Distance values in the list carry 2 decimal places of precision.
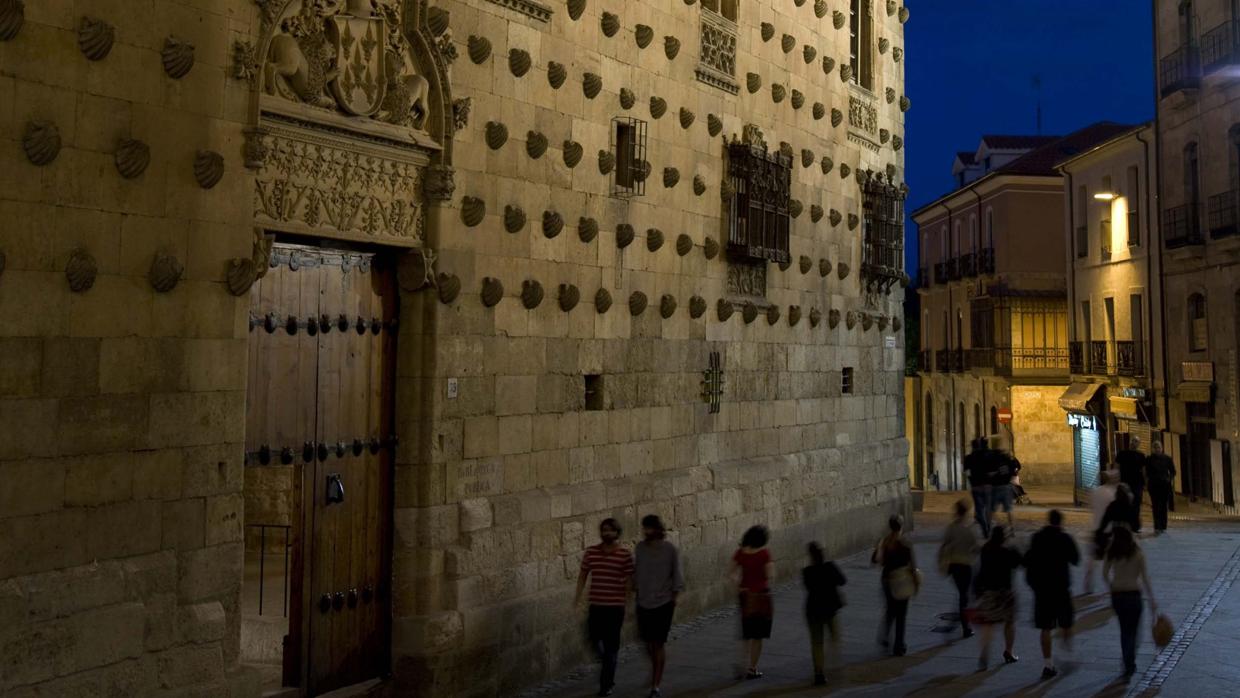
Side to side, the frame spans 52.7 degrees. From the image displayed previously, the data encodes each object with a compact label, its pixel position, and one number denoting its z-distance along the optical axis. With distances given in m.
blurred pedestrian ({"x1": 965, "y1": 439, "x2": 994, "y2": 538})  17.64
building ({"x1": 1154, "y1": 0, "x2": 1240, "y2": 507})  26.03
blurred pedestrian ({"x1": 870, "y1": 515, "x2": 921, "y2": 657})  11.74
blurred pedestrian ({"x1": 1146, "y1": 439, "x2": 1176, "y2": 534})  19.66
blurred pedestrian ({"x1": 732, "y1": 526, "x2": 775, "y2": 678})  10.79
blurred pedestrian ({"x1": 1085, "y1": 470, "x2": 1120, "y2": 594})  13.98
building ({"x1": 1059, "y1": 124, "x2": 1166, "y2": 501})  30.80
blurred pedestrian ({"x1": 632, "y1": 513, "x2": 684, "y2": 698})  10.35
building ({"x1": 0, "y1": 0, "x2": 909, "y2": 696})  7.14
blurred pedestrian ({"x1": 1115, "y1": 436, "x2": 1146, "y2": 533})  18.67
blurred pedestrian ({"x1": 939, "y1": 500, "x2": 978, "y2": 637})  12.49
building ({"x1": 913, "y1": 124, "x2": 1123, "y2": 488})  41.38
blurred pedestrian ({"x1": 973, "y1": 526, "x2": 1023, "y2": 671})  11.23
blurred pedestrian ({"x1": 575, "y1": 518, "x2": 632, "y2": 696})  10.32
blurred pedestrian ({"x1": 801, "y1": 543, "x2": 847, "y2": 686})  10.88
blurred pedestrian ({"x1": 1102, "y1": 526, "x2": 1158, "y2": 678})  10.94
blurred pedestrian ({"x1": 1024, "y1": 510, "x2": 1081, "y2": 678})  11.10
